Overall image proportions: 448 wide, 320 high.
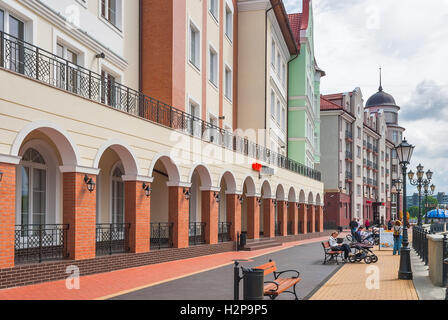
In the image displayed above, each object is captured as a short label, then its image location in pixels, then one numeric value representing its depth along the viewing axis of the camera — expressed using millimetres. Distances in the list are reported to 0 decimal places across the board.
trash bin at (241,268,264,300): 8047
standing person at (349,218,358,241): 27798
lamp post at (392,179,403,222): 34334
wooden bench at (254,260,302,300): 8648
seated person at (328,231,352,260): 17188
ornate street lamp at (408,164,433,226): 27255
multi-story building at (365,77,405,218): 83625
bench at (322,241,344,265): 16984
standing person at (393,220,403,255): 20219
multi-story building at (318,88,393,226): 54938
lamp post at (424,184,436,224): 34516
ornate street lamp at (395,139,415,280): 12742
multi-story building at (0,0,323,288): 11453
